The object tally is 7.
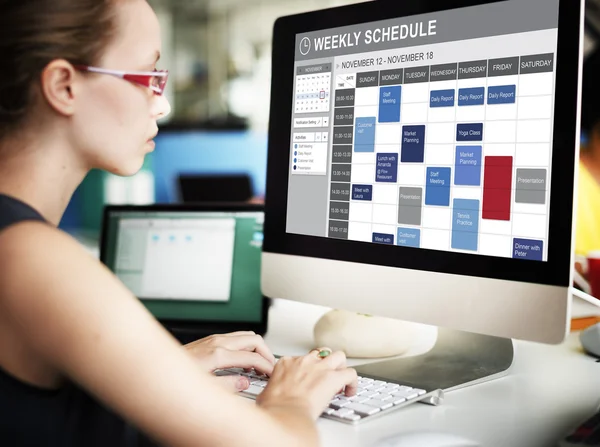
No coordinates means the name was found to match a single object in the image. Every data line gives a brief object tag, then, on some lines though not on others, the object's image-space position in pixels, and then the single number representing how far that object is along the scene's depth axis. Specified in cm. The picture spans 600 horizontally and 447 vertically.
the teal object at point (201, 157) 278
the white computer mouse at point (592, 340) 104
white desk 70
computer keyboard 73
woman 54
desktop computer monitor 78
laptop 124
